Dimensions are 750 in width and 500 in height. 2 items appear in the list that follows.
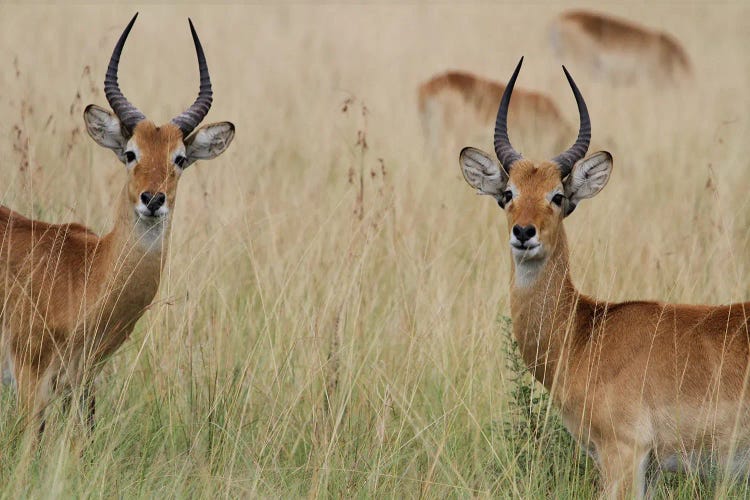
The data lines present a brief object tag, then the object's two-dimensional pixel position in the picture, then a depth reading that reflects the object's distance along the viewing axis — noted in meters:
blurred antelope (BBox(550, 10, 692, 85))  38.53
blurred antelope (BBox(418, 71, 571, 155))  24.03
